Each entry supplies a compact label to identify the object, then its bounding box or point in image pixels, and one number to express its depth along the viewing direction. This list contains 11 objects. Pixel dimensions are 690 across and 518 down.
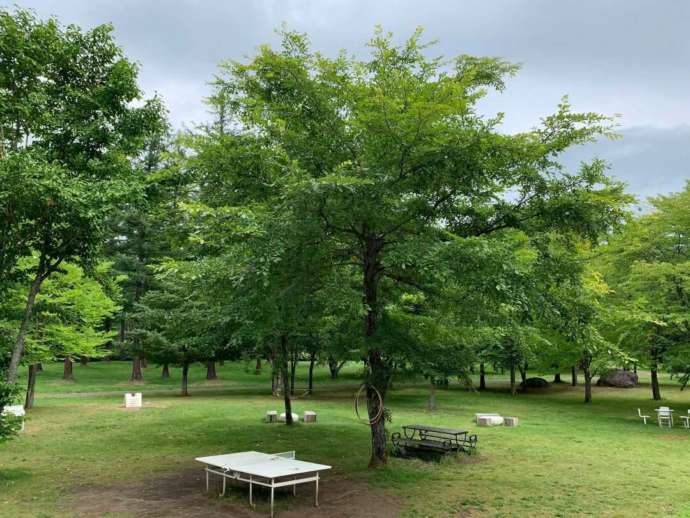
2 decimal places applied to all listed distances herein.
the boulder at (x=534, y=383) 35.25
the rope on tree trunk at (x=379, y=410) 10.95
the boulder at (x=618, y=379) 35.12
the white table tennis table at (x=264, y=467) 8.91
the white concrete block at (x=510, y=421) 18.83
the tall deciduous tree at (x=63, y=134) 9.84
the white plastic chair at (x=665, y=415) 19.31
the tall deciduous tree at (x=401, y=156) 9.15
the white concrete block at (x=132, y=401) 22.56
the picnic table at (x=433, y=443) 13.16
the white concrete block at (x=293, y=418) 19.23
